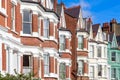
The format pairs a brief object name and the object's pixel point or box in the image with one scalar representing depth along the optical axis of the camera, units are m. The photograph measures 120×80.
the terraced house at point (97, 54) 39.50
